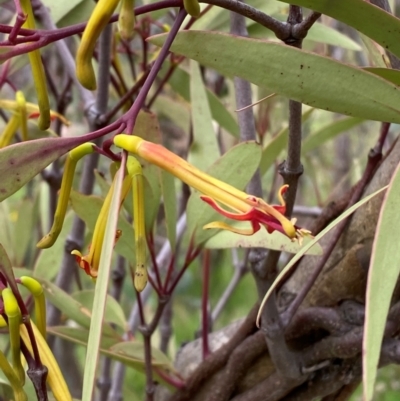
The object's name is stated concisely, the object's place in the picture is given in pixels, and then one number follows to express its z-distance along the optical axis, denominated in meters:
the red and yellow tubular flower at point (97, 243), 0.51
